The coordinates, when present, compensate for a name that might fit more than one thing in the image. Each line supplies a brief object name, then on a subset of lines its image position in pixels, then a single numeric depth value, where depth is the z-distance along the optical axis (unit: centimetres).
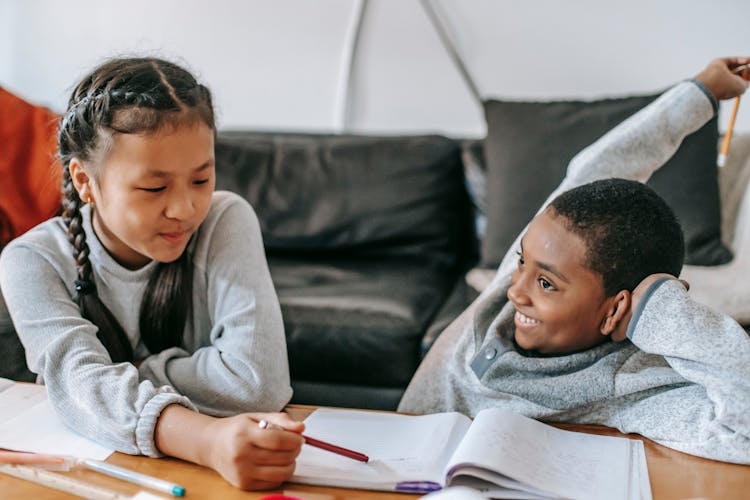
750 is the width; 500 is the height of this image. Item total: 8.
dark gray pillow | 199
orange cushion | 191
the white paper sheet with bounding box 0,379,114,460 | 96
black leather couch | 214
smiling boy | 97
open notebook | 86
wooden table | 86
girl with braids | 101
